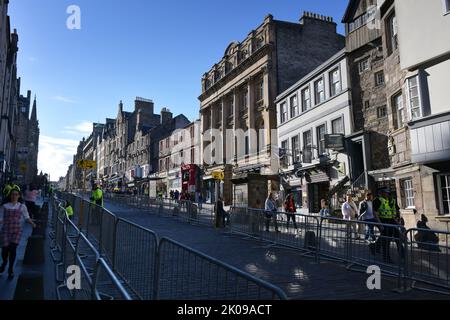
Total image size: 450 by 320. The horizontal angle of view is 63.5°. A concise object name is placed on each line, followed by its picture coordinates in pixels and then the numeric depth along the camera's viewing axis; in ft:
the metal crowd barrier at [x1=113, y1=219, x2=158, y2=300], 18.81
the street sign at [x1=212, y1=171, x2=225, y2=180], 81.76
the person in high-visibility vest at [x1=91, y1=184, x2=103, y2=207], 51.37
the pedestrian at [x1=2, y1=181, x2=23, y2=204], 46.26
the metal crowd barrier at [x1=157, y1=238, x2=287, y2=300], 10.32
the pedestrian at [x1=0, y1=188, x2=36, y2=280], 24.32
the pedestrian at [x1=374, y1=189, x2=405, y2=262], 24.81
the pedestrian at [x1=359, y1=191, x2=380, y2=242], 36.81
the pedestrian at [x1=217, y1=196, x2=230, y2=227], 56.85
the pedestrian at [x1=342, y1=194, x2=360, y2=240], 46.24
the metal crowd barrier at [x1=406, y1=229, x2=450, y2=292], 21.83
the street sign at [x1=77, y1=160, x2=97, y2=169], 55.52
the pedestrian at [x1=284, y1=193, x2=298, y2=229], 58.75
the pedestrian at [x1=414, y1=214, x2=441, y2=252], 22.12
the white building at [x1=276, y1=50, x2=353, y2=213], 75.82
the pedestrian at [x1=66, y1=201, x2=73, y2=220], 47.19
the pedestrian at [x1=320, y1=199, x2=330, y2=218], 59.30
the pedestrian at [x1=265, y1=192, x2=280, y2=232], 39.78
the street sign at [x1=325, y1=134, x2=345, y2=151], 72.95
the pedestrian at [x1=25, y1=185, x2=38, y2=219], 48.24
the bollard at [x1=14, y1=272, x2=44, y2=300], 19.63
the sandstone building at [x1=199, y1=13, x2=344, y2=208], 109.40
